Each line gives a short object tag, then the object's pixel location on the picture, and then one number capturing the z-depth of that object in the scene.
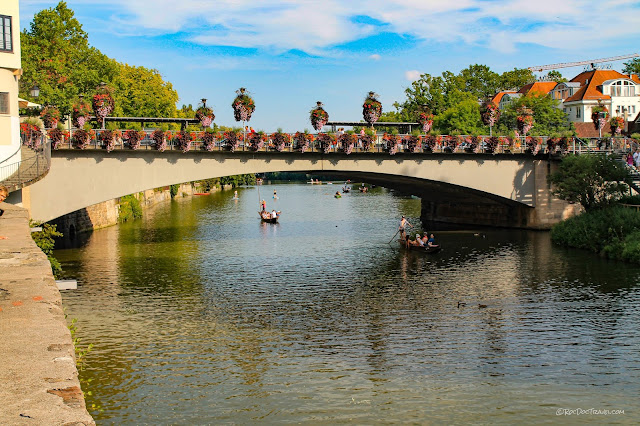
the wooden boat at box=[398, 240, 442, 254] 51.97
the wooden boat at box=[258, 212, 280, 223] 76.94
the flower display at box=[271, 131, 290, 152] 54.00
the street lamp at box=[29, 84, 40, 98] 45.94
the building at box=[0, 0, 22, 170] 40.72
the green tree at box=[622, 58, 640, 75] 143.00
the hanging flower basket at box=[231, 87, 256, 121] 53.56
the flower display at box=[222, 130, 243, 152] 52.31
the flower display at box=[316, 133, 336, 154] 55.19
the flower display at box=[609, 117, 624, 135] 70.12
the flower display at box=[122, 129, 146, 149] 48.88
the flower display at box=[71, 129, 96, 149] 47.59
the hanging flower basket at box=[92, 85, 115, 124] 49.72
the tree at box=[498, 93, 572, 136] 111.81
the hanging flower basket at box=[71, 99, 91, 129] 49.50
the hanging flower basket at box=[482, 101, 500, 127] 64.62
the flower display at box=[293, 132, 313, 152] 54.53
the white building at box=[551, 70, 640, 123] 125.81
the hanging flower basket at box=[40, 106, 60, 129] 48.06
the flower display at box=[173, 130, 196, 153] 50.84
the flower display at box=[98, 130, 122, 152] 48.34
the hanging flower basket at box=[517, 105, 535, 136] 64.19
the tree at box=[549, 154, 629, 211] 54.94
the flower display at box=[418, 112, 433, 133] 61.31
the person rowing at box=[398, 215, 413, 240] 55.78
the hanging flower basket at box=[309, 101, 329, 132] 55.76
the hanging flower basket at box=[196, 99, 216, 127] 53.22
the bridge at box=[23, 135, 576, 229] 48.19
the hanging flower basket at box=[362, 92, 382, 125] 58.03
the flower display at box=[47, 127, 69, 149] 46.59
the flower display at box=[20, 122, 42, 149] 45.53
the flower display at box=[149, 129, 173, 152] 49.81
